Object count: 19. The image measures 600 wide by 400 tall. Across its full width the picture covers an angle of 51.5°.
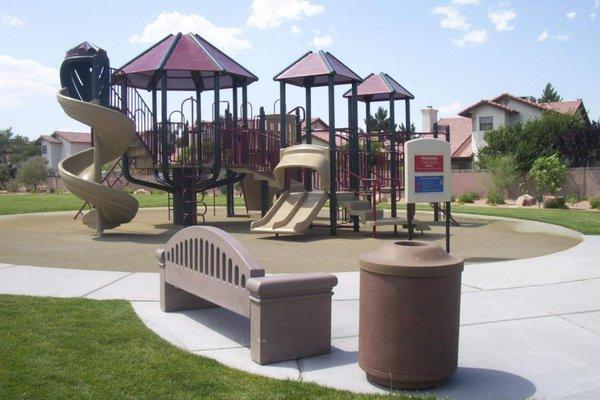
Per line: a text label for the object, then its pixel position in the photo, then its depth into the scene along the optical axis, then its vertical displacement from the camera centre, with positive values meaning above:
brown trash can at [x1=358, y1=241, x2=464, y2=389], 4.31 -0.91
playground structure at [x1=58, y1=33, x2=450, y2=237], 15.34 +1.37
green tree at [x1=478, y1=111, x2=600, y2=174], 39.94 +3.07
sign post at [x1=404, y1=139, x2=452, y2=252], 9.80 +0.27
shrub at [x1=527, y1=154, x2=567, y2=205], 34.94 +0.67
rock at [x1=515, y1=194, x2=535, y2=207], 33.81 -0.76
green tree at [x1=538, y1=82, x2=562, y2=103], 87.12 +13.08
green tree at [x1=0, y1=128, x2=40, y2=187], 88.56 +6.28
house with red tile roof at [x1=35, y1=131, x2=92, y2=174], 91.25 +6.90
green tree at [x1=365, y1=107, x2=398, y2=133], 67.50 +7.65
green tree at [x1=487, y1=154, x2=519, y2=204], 36.44 +0.66
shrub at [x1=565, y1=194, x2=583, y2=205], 34.59 -0.68
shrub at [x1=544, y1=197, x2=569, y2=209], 32.25 -0.84
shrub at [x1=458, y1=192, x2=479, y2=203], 36.88 -0.61
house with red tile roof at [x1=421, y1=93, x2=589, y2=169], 47.75 +5.73
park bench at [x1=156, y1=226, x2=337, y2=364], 4.93 -0.91
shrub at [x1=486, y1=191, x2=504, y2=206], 35.81 -0.65
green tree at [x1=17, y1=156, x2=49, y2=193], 64.38 +1.86
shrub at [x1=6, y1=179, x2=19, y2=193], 65.69 +0.50
